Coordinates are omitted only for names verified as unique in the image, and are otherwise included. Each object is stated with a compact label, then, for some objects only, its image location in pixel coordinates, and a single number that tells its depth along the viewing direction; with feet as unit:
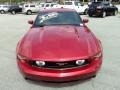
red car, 7.18
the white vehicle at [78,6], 47.29
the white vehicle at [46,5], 54.45
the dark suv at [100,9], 38.69
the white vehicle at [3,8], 60.58
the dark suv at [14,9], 58.66
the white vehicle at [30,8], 54.68
